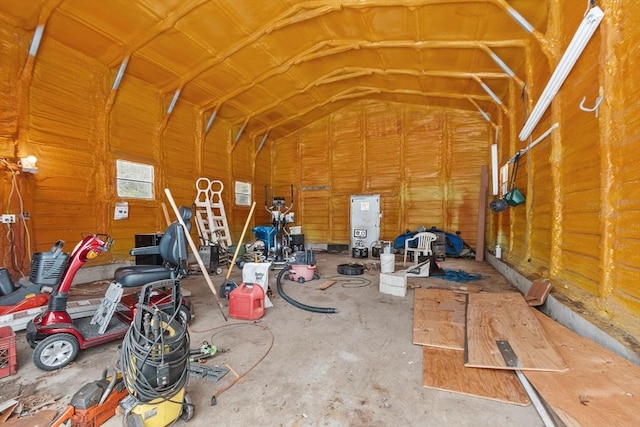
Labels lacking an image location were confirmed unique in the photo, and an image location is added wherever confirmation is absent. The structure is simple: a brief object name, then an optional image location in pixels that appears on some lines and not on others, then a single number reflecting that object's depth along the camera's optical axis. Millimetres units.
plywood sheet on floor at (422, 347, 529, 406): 1787
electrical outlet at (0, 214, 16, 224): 3775
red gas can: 3121
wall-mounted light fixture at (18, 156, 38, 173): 3902
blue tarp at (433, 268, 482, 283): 4932
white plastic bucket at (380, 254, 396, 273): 5016
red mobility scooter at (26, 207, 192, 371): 2135
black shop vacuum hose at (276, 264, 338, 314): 3352
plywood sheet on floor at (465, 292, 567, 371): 2010
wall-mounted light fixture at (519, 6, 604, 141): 2414
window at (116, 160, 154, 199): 5266
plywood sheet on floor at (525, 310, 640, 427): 1481
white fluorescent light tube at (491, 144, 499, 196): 6273
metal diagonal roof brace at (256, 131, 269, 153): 8969
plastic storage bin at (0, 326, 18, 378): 2023
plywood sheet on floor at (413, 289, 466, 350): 2502
